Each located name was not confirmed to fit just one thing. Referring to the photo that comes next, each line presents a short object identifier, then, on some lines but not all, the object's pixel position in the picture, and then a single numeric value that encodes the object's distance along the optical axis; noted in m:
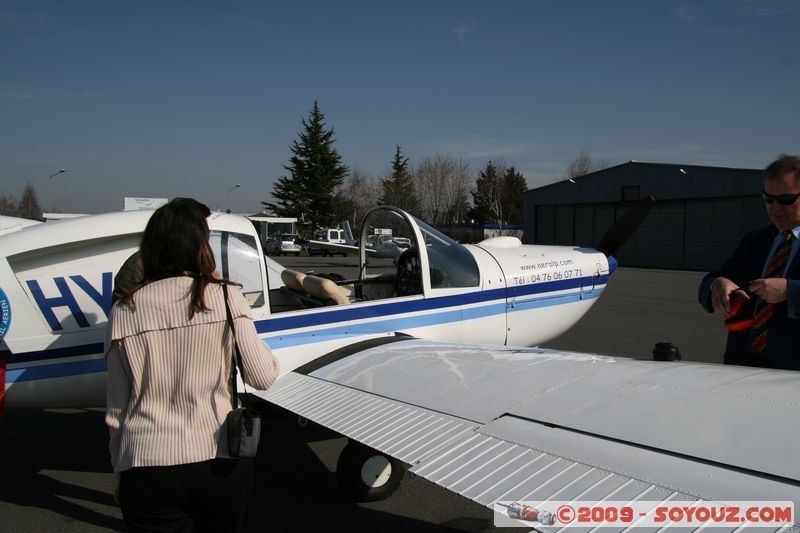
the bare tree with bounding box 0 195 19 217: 74.81
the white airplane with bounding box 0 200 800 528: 1.84
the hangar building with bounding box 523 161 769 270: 27.70
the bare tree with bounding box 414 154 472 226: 54.72
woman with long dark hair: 1.63
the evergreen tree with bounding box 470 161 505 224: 59.94
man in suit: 2.18
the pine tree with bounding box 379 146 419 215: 50.03
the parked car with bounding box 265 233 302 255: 37.09
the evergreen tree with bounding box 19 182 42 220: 84.47
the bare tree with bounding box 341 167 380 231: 65.06
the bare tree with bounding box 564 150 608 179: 73.50
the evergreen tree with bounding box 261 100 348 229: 50.06
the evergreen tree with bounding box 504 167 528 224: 61.91
